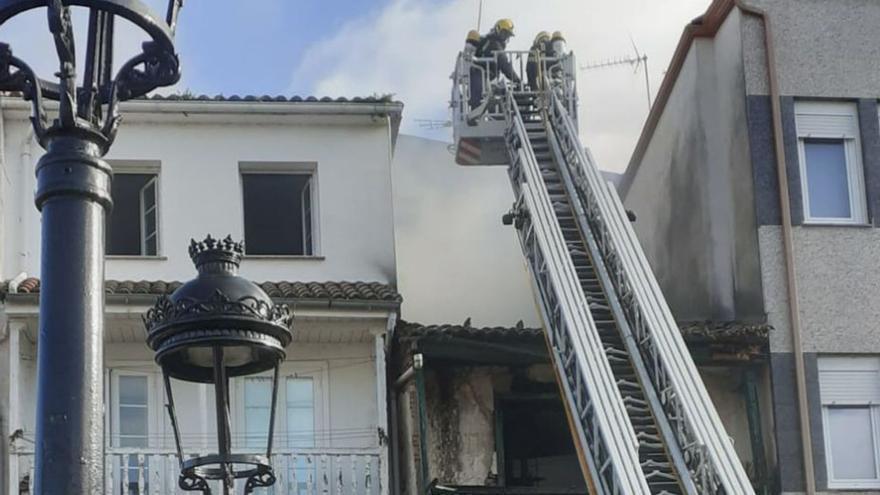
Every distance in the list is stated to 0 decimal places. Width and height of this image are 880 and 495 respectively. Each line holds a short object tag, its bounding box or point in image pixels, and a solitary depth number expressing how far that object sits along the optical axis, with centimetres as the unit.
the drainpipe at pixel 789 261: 1858
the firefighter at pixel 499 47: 2258
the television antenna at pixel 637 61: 3036
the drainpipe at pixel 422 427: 1830
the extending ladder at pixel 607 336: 1468
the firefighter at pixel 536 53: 2228
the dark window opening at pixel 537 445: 2042
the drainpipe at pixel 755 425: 1875
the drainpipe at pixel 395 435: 1962
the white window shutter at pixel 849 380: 1923
